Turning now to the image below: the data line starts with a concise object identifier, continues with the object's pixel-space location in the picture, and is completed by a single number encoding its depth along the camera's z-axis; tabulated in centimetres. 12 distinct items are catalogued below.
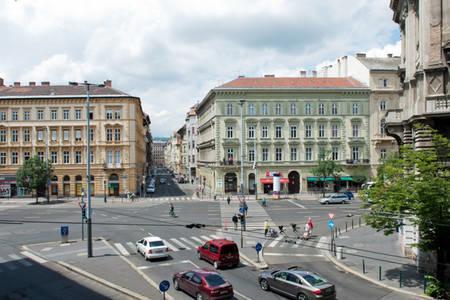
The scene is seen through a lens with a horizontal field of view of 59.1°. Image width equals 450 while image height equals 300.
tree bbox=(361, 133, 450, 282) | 1688
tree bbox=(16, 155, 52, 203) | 5491
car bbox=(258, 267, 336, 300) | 1611
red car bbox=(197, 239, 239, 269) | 2194
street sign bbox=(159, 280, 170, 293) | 1420
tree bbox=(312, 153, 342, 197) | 5897
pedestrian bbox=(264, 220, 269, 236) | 3097
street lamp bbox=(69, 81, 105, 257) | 2426
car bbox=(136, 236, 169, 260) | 2359
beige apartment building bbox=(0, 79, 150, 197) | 6284
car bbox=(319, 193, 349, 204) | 5284
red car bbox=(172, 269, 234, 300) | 1614
